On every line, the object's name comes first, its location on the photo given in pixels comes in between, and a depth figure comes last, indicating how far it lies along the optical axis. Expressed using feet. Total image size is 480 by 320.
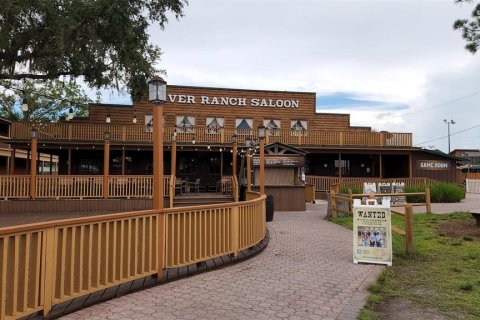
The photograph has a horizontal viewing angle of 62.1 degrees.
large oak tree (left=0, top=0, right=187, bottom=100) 42.16
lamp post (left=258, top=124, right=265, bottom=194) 38.71
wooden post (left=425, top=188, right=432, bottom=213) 51.67
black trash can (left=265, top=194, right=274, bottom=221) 44.16
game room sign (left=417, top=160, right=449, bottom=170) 91.76
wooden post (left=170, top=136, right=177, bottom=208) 58.08
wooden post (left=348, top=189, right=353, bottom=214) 44.96
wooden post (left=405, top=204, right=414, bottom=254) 25.05
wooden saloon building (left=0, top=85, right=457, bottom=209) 79.92
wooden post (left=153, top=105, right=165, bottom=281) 17.75
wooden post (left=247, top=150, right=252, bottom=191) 51.52
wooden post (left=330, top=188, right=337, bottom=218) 47.14
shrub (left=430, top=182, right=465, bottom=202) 69.51
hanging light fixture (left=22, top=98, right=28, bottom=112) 52.78
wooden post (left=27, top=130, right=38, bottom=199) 58.49
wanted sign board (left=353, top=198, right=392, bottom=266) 22.70
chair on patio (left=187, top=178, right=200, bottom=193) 73.00
